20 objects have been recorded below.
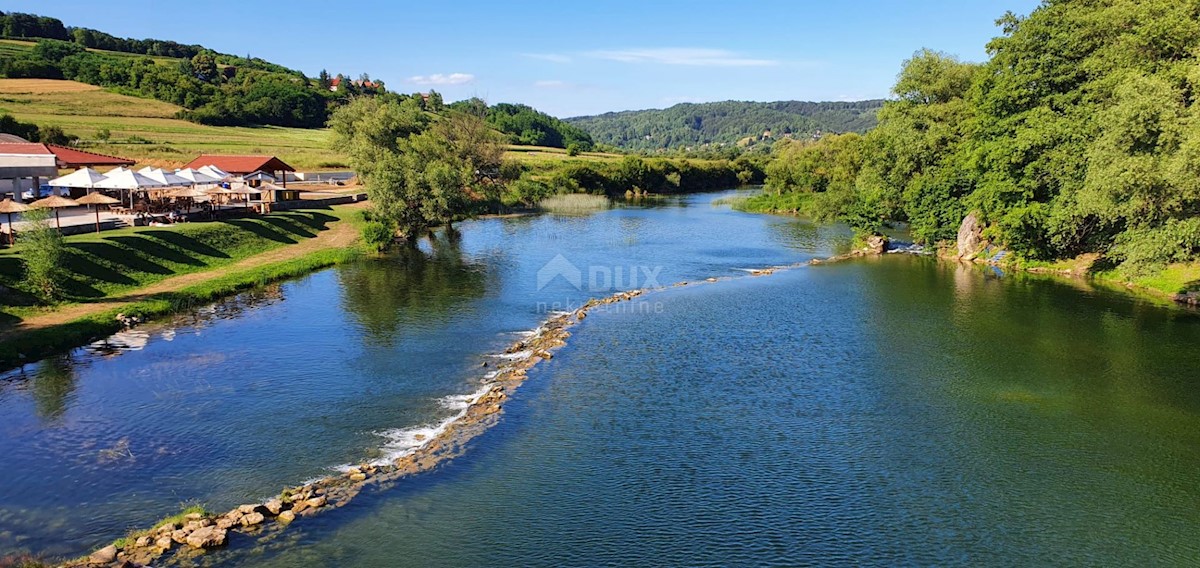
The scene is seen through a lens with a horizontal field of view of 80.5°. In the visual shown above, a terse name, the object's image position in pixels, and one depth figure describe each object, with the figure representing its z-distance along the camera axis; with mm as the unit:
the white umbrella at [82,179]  51531
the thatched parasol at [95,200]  44475
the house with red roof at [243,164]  75688
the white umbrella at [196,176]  60691
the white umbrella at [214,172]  66300
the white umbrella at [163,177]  55312
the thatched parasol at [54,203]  41094
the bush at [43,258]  35094
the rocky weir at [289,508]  17016
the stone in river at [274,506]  18859
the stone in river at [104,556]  16500
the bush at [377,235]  60875
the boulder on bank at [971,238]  60406
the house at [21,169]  52875
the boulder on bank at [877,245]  65000
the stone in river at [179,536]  17406
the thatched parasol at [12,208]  40750
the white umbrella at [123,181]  51156
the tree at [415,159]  62500
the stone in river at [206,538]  17297
